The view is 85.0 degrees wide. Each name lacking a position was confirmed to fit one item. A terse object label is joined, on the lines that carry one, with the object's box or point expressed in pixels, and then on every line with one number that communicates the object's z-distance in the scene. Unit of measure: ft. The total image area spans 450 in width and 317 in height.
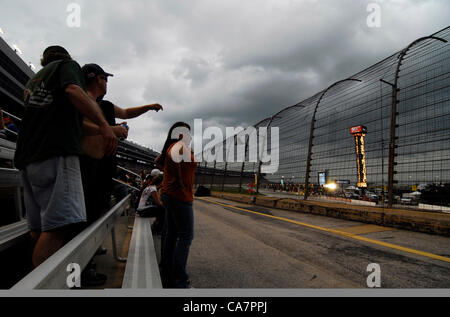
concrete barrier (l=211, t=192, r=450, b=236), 15.96
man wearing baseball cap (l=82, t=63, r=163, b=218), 7.57
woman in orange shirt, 8.34
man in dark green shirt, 5.19
